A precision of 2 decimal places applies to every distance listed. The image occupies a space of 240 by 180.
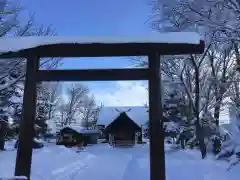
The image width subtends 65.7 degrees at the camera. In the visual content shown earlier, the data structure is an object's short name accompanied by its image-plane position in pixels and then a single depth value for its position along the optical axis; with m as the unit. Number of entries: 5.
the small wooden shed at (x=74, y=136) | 27.56
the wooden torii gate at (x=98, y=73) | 4.38
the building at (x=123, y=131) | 23.90
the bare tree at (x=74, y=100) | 37.05
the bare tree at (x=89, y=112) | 41.95
